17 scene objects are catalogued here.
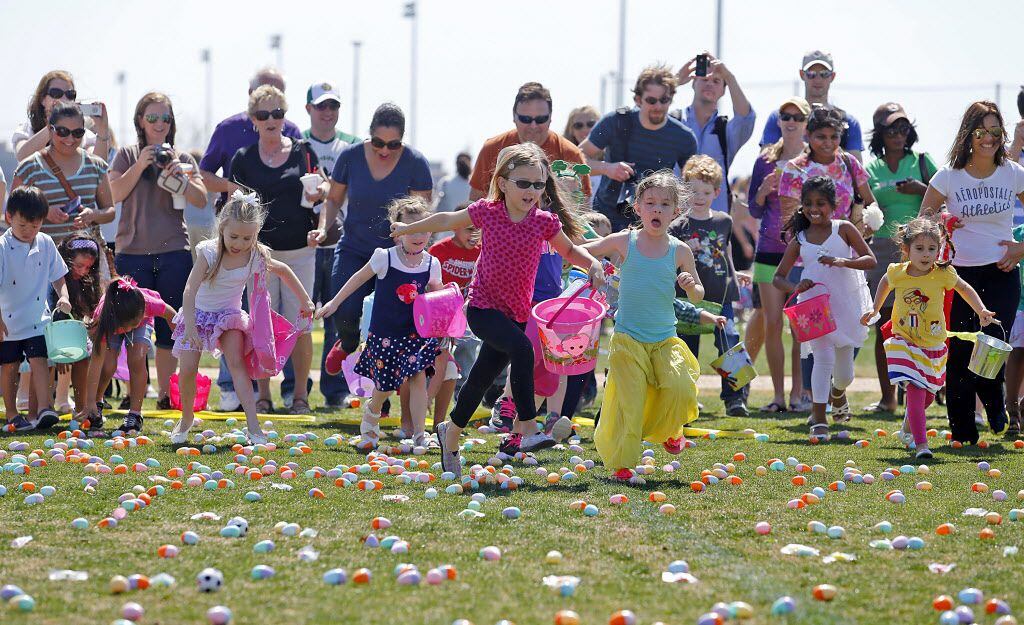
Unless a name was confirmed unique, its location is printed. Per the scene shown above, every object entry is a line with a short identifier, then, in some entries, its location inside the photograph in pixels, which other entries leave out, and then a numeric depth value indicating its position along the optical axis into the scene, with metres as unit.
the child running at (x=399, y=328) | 17.05
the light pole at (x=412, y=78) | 92.97
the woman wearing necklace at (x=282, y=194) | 20.45
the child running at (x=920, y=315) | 16.23
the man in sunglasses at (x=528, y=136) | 19.48
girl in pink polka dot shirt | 14.38
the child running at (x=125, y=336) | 18.30
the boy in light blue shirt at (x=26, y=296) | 18.23
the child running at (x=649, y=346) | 14.23
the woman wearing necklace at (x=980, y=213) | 17.62
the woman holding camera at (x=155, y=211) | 20.33
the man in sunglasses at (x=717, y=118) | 21.98
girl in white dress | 18.84
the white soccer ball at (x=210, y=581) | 9.16
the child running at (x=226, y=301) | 16.72
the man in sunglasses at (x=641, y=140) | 20.52
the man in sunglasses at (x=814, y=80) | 22.42
